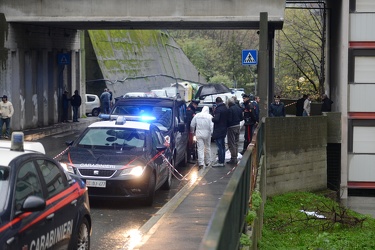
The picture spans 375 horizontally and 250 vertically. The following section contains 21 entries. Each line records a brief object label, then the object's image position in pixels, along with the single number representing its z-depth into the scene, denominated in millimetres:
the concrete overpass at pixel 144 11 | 27562
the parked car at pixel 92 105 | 48375
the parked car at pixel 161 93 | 46438
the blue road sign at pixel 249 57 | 23891
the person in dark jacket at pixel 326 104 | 27353
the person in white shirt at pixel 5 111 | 28438
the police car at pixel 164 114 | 20516
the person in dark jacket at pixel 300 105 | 32344
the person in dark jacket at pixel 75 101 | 37875
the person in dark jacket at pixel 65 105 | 37938
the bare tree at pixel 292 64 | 56062
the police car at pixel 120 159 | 14289
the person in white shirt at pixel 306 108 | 31369
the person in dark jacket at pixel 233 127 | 21844
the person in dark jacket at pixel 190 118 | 23594
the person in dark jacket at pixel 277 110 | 25484
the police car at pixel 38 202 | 7250
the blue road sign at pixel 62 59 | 36912
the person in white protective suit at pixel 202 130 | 21031
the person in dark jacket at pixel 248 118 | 23406
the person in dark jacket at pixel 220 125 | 21312
